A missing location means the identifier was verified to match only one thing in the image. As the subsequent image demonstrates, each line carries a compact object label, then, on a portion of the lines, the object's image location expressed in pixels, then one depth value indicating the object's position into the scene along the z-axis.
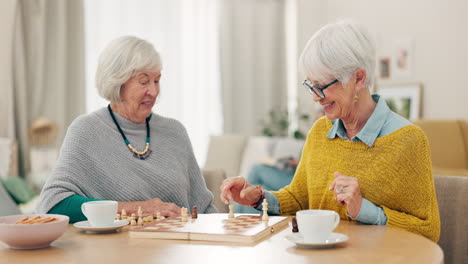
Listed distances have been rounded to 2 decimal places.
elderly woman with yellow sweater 2.46
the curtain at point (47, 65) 7.56
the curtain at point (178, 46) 8.17
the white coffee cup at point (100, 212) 2.33
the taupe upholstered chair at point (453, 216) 2.67
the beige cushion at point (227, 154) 7.51
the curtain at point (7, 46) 7.40
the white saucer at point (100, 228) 2.31
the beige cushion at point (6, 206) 3.31
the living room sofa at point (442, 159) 2.68
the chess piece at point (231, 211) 2.47
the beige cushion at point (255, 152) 7.40
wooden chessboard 2.18
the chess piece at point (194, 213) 2.49
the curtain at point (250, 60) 9.30
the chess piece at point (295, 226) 2.26
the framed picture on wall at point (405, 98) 7.20
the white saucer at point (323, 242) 2.08
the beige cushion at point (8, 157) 6.89
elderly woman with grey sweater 2.76
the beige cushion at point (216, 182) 3.27
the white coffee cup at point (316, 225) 2.09
